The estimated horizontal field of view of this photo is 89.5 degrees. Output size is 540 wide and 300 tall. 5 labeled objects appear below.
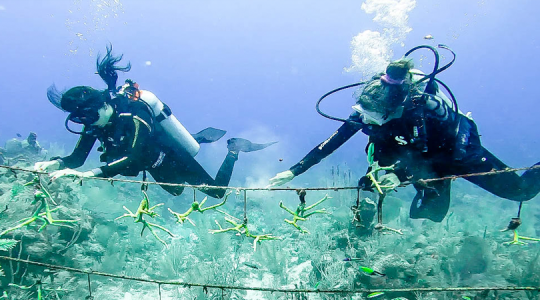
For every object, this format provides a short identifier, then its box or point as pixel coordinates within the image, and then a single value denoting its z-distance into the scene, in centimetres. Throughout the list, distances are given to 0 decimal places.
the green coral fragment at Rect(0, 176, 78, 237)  274
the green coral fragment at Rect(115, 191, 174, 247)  239
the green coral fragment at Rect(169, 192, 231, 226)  242
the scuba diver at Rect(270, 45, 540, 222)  338
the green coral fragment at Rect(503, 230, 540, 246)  254
